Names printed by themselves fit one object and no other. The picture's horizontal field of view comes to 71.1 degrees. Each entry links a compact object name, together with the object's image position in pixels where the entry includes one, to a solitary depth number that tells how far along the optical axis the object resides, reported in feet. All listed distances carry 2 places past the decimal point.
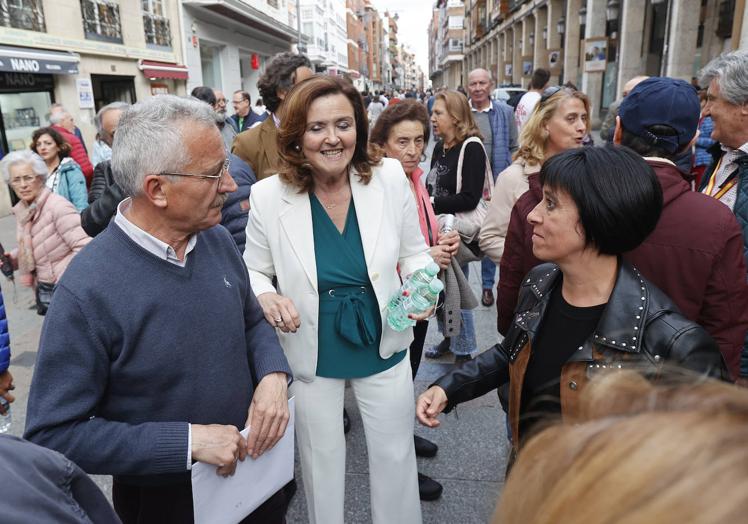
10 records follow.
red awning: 55.26
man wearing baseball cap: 5.82
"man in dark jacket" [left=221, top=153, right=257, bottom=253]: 10.18
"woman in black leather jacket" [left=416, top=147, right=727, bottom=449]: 4.92
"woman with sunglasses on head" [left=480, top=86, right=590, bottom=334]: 9.45
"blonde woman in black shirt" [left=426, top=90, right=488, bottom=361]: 12.92
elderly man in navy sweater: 4.79
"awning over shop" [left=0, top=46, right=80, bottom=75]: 35.88
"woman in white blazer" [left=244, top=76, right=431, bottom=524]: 7.09
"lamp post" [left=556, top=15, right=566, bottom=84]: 74.49
